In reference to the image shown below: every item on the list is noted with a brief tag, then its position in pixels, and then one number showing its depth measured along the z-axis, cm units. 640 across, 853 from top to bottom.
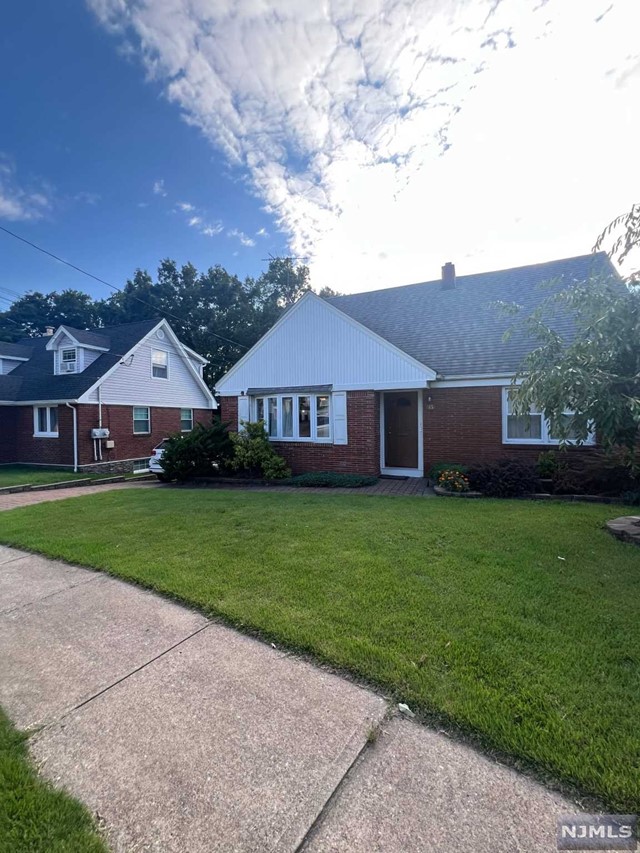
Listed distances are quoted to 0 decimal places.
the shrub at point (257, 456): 1173
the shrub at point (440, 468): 984
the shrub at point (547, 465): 895
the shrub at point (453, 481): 892
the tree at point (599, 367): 466
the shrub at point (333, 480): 1050
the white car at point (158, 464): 1270
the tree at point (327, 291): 3519
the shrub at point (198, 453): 1217
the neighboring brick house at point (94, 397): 1645
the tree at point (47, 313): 3825
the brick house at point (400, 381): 1071
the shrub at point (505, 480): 857
